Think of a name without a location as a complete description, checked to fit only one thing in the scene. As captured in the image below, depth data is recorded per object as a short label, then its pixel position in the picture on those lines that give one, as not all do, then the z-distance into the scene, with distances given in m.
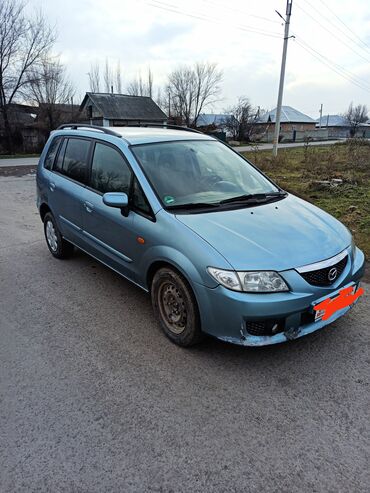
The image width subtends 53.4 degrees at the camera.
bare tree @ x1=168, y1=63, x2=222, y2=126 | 56.16
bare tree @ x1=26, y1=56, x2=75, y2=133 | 32.59
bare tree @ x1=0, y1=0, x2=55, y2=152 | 29.59
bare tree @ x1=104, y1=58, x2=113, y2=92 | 57.94
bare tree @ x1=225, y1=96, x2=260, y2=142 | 47.16
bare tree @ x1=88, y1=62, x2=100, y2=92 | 55.72
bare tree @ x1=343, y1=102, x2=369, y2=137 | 82.69
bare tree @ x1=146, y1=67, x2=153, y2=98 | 59.56
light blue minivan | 2.67
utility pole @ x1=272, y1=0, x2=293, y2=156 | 20.96
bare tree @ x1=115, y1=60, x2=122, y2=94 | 58.62
